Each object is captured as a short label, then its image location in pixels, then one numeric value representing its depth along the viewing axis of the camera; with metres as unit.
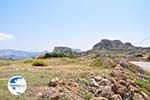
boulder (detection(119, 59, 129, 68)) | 8.54
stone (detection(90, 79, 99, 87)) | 5.12
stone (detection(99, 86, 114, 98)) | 4.83
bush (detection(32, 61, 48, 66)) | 8.40
